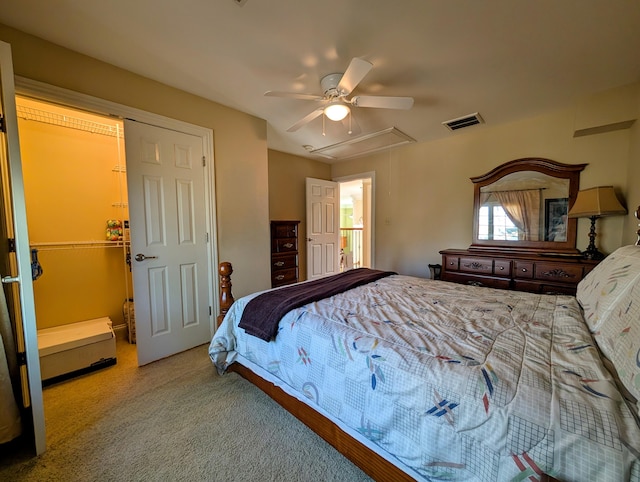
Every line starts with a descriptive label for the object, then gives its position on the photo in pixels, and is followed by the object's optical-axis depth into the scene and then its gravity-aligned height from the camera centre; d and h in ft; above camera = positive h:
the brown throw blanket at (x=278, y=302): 5.23 -1.75
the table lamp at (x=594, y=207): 7.66 +0.43
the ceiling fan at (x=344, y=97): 5.73 +3.35
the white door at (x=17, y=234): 4.12 -0.17
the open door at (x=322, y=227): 15.21 -0.28
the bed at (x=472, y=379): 2.38 -1.89
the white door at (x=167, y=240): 7.39 -0.50
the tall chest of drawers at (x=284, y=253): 12.17 -1.48
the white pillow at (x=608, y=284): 3.71 -1.05
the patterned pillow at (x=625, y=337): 2.53 -1.40
